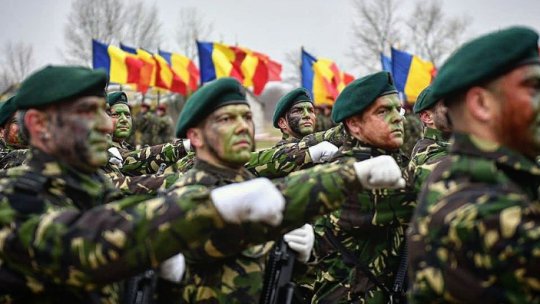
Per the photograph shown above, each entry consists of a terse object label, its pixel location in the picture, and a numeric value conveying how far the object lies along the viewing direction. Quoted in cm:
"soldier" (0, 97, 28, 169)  662
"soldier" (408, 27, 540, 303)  201
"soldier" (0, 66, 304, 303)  224
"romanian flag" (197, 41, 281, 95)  1720
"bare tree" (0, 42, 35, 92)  5059
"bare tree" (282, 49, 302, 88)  5334
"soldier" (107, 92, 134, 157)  842
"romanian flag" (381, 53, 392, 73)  1886
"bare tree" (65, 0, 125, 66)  3941
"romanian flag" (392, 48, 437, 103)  1512
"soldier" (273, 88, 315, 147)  795
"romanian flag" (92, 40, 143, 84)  1652
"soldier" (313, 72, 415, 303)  441
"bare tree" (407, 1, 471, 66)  4159
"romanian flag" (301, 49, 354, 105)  1661
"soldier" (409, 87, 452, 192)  450
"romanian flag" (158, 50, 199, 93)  1952
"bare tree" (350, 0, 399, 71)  4097
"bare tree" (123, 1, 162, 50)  4093
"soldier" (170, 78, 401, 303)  334
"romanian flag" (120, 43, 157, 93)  1814
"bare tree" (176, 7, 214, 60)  4544
